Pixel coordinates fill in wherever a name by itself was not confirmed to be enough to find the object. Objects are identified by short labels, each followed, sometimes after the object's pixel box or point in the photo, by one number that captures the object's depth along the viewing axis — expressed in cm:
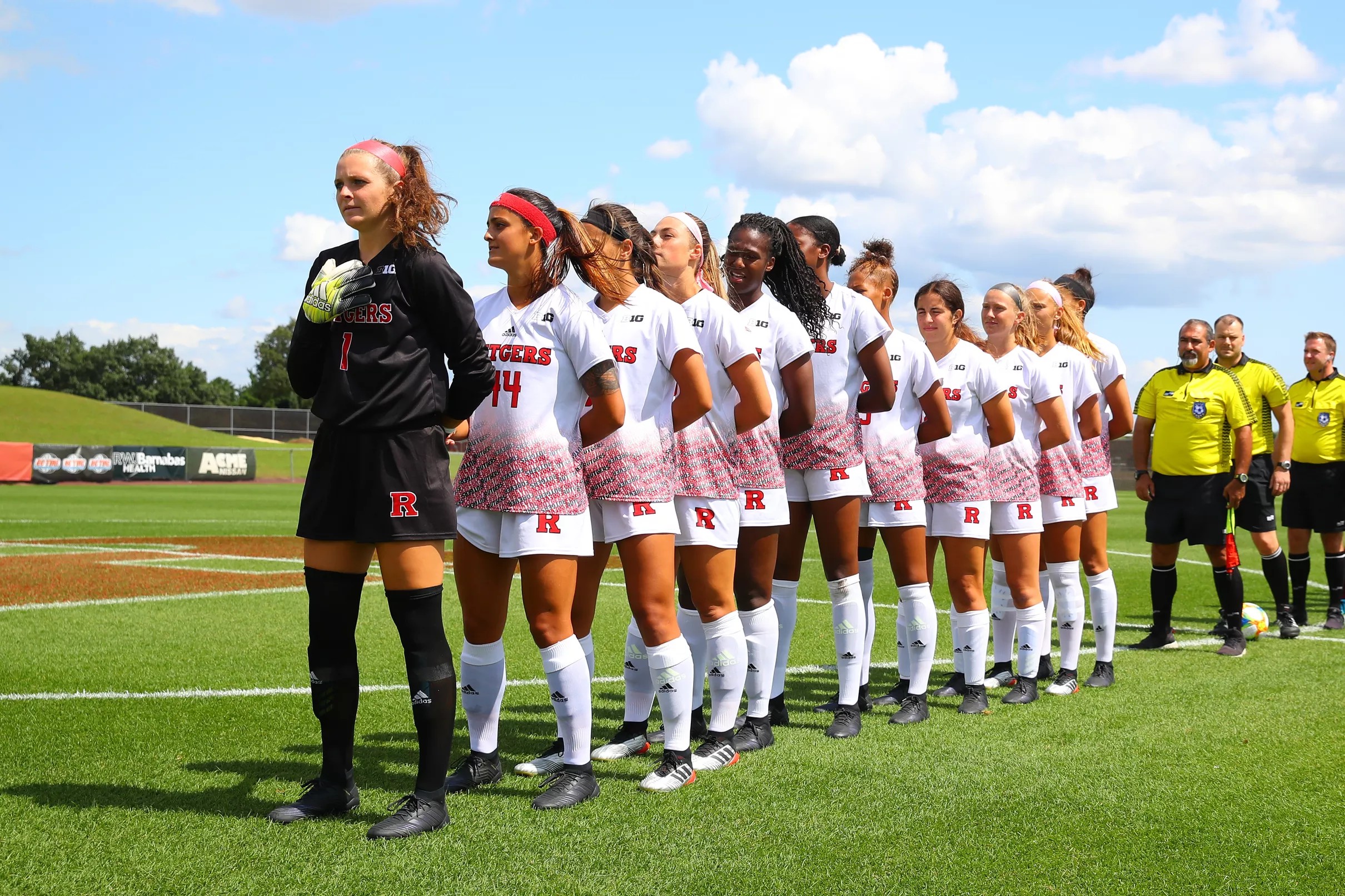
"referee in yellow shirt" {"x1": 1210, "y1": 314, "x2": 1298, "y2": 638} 945
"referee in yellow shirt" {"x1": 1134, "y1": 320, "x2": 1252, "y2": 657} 869
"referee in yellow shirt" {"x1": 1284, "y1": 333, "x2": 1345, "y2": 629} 1066
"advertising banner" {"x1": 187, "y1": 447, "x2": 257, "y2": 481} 4119
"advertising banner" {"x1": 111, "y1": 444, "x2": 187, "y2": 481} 3894
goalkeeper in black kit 390
